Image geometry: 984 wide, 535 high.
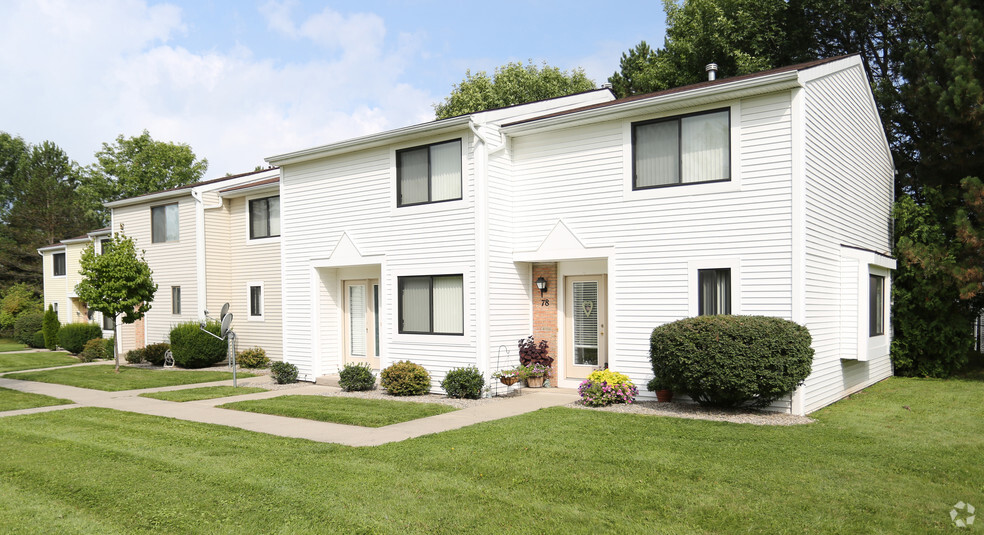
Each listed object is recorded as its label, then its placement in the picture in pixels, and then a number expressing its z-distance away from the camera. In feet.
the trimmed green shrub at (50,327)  94.73
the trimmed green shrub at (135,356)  70.64
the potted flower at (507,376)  42.88
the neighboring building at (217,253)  65.87
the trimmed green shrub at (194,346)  64.75
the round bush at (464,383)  41.50
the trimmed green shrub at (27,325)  106.52
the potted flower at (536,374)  44.29
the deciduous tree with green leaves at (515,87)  119.03
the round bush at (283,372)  51.97
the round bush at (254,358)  63.26
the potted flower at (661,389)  37.68
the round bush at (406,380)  43.55
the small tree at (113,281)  60.90
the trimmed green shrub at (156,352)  69.05
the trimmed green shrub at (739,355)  31.65
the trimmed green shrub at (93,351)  76.23
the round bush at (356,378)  46.11
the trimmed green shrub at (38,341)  100.58
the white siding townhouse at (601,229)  35.81
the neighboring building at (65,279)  102.99
